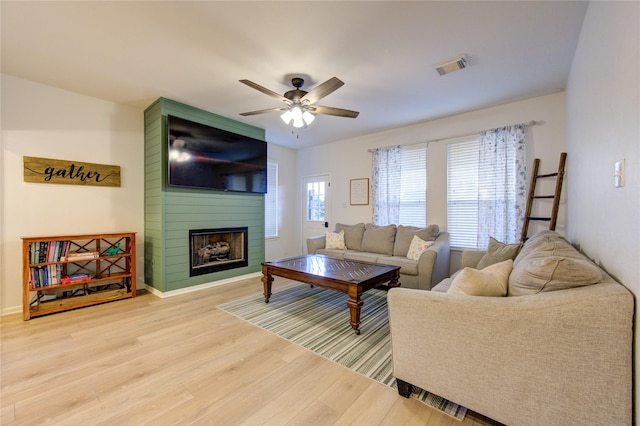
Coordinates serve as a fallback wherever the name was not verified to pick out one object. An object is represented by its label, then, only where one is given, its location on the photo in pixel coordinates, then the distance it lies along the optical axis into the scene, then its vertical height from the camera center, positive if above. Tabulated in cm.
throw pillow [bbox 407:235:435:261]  373 -55
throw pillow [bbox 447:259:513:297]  152 -44
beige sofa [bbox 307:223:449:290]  347 -65
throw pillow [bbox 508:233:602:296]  128 -34
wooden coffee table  252 -71
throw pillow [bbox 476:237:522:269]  256 -44
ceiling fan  275 +109
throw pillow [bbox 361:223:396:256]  430 -52
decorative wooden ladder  312 +14
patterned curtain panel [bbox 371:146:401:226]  468 +42
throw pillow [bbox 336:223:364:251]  468 -49
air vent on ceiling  256 +145
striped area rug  198 -120
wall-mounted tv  361 +76
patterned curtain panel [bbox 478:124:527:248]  352 +34
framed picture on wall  512 +32
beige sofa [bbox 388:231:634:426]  113 -68
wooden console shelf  291 -79
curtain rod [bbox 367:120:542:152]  345 +112
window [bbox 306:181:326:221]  587 +17
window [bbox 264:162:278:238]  572 +12
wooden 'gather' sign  309 +45
